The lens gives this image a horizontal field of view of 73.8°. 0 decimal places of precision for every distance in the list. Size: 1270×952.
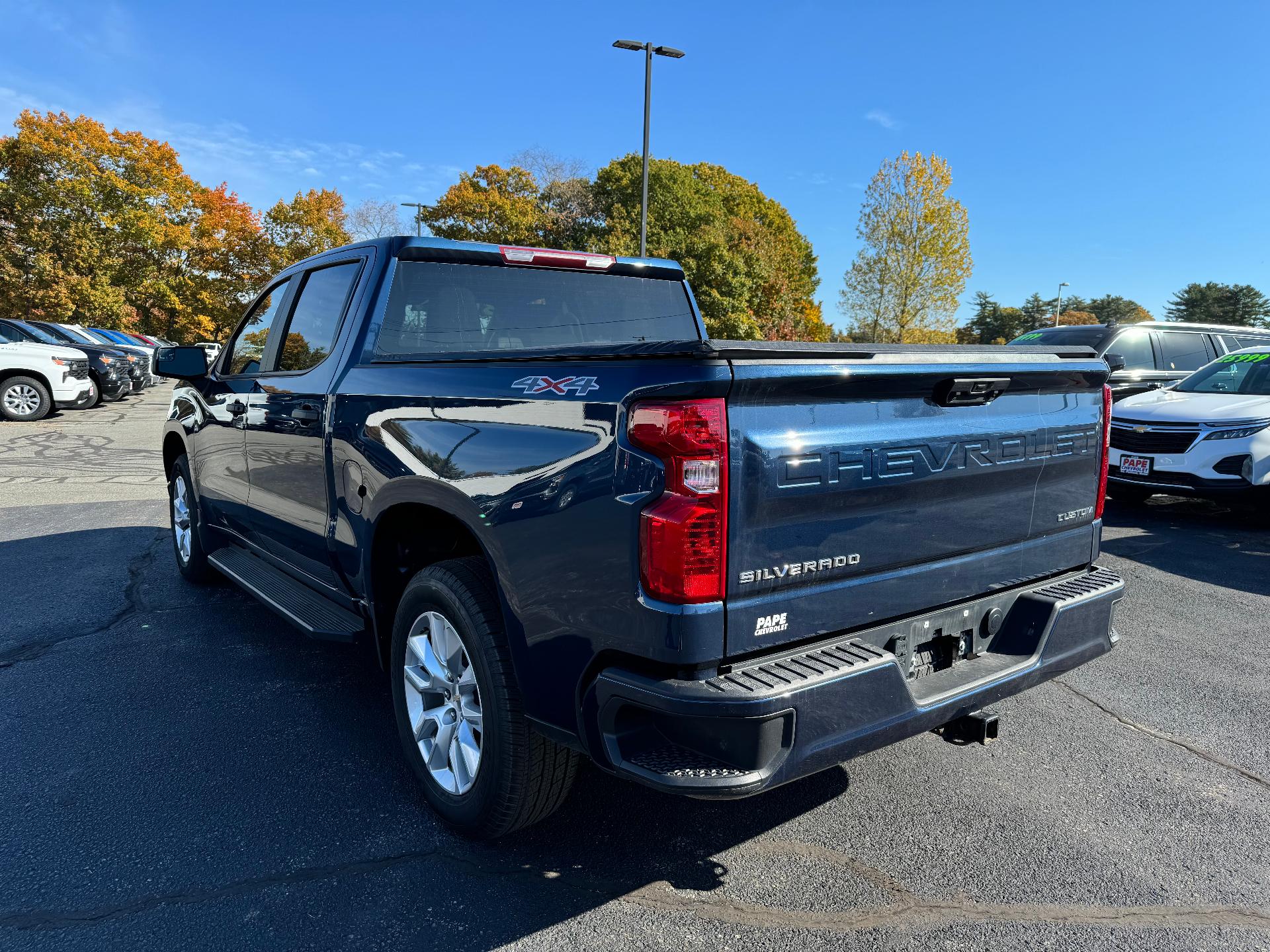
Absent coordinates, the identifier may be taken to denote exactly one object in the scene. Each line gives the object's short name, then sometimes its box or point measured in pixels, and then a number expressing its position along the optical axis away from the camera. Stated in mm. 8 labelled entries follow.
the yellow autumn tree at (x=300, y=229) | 43219
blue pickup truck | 2006
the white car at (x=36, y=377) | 14748
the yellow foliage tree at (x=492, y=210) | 46875
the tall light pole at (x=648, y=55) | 20797
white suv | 7469
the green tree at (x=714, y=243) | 40156
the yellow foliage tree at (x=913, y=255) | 37000
